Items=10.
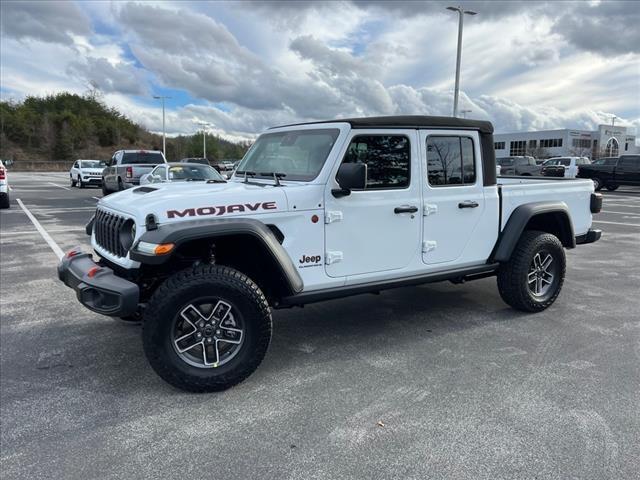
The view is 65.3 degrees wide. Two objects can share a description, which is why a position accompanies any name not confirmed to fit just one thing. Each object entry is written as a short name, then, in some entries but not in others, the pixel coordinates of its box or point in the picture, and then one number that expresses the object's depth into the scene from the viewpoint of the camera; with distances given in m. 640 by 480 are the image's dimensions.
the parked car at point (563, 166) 25.86
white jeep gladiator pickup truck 3.29
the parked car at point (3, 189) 14.11
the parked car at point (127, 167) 17.02
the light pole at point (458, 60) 21.61
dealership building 75.75
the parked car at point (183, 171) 13.66
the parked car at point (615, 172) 23.53
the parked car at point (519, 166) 28.69
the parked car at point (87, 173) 26.11
